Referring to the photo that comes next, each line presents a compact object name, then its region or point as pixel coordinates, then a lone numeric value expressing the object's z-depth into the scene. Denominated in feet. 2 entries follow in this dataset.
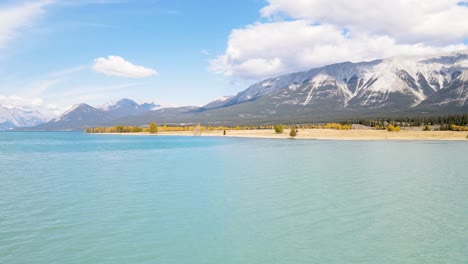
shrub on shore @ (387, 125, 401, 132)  641.40
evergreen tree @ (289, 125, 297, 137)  633.61
